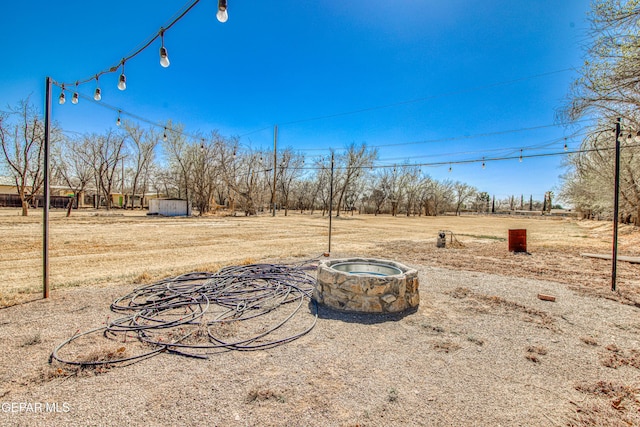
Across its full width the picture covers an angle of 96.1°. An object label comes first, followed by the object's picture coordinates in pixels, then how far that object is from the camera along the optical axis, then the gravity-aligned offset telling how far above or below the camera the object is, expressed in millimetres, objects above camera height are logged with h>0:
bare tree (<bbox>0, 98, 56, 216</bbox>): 17969 +3034
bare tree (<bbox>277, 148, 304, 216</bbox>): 36966 +4900
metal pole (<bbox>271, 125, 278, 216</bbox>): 28864 +6167
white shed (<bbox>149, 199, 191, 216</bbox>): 25281 -248
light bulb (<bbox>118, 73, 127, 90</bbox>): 4339 +1832
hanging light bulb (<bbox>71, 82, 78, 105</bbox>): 4543 +1624
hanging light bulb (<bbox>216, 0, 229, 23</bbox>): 2666 +1821
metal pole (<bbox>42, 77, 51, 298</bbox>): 4082 +127
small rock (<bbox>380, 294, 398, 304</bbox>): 3980 -1222
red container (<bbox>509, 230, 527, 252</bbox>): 9812 -931
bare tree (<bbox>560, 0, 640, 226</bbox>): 5992 +3406
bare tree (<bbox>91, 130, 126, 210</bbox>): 28892 +5213
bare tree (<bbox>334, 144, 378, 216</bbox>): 32688 +5803
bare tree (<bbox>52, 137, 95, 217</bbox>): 28658 +4063
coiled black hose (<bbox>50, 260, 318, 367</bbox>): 2838 -1416
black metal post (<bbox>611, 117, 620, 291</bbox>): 4938 +137
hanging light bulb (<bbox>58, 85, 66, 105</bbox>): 4562 +1639
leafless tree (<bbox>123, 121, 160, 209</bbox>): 33719 +6626
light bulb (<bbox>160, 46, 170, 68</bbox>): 3582 +1842
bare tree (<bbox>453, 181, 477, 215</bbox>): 58516 +4137
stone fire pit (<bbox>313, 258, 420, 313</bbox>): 3965 -1158
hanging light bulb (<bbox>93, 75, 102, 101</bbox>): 4770 +1801
